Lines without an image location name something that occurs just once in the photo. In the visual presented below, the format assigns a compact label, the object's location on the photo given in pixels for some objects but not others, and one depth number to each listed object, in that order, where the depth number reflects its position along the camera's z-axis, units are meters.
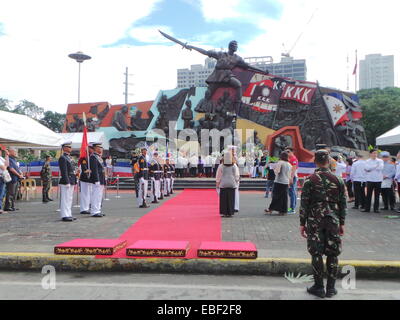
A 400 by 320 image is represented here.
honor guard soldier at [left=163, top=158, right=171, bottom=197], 15.55
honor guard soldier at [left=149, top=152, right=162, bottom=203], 12.88
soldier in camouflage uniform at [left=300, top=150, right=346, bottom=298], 4.04
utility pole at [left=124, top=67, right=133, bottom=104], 62.08
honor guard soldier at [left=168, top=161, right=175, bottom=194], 16.91
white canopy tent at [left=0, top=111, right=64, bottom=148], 11.88
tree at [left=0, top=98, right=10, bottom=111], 69.86
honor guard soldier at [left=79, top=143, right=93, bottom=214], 9.66
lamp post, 38.88
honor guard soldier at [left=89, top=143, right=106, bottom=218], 9.56
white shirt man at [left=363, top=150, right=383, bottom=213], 10.37
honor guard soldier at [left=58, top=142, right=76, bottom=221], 8.69
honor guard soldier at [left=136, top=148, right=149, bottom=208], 11.46
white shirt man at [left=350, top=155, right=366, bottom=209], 11.04
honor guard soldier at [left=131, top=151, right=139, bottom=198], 11.91
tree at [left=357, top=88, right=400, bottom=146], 49.09
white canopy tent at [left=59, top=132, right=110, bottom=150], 24.19
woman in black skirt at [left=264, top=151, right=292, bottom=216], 9.56
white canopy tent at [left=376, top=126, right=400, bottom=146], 12.17
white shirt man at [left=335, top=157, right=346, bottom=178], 11.91
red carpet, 6.66
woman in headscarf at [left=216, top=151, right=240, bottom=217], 9.39
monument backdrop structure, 35.84
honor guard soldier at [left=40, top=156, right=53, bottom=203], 13.44
